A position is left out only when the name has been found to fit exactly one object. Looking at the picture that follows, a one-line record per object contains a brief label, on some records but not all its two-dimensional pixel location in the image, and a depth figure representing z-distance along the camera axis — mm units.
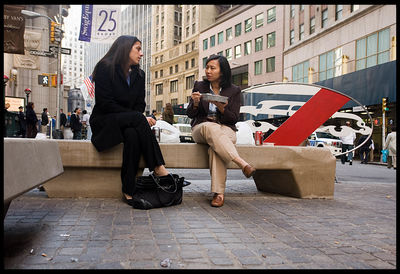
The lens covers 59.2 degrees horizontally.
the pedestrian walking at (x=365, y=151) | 19066
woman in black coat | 4047
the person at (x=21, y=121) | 18062
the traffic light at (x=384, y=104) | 18859
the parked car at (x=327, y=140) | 19177
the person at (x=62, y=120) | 23109
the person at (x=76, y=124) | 18875
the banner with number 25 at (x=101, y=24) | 14531
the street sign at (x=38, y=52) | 15859
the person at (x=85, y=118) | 20172
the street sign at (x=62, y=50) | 17909
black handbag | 3881
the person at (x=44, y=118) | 19984
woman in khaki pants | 4102
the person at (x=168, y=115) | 13108
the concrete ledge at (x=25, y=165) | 1827
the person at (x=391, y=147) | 14745
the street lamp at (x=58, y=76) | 19942
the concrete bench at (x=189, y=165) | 4266
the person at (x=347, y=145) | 15568
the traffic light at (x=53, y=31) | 19016
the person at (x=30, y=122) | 17625
